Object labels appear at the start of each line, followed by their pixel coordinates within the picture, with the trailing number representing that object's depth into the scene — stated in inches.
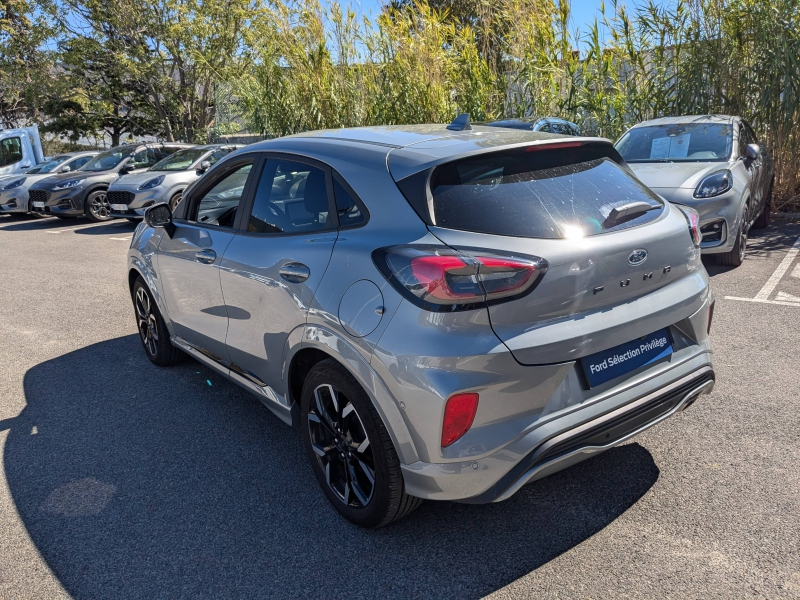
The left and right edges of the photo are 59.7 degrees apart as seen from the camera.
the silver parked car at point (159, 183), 530.9
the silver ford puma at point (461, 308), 100.3
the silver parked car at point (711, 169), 282.8
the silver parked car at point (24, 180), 669.9
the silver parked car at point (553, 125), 399.5
